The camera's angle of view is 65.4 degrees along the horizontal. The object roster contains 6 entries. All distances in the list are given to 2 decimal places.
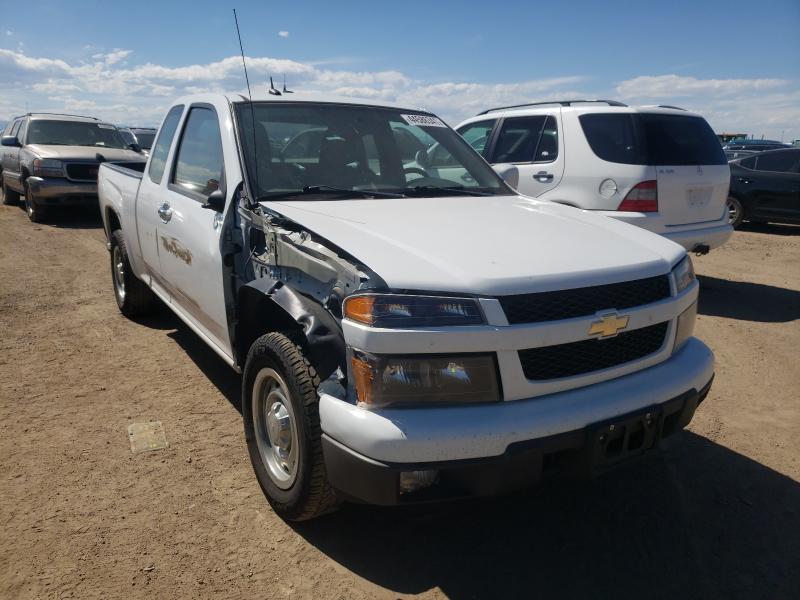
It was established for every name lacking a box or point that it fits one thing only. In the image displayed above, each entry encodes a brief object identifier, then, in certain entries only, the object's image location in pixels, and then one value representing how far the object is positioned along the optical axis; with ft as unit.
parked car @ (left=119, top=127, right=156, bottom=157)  65.82
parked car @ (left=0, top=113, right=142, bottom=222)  36.01
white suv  19.81
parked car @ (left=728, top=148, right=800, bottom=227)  34.60
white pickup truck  6.93
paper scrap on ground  11.28
